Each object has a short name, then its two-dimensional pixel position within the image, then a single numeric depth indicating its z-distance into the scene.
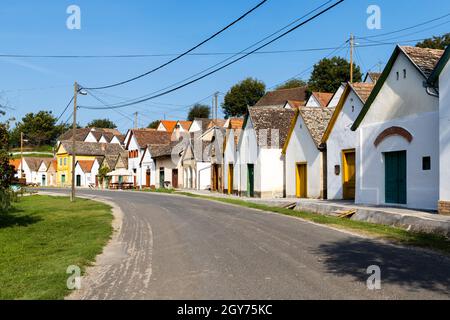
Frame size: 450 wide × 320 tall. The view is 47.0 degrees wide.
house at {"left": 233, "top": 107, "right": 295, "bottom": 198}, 33.44
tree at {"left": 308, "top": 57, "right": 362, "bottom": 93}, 70.38
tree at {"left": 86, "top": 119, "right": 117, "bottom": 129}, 139.71
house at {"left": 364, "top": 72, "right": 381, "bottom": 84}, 45.75
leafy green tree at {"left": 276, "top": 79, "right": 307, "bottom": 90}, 99.10
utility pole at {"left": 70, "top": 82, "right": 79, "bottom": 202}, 33.41
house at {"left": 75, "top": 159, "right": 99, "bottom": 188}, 77.54
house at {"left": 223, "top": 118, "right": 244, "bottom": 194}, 38.47
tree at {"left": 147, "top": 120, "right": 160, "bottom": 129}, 120.31
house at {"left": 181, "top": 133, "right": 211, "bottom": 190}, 49.28
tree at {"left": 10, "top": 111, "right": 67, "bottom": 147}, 117.62
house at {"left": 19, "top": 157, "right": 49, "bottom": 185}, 94.19
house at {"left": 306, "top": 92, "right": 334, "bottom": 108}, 56.91
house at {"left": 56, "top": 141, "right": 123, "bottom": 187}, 81.62
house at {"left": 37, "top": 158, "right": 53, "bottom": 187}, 92.06
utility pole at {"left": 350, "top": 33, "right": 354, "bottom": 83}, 45.13
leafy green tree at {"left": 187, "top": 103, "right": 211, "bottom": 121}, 104.33
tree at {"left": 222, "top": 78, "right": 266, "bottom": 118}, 89.81
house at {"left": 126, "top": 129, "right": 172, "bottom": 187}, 63.47
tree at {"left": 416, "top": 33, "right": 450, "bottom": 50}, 60.19
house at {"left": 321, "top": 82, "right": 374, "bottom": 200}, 24.61
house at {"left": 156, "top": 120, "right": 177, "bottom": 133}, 93.06
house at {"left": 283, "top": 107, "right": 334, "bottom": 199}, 27.97
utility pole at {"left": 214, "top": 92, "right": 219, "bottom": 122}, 70.21
